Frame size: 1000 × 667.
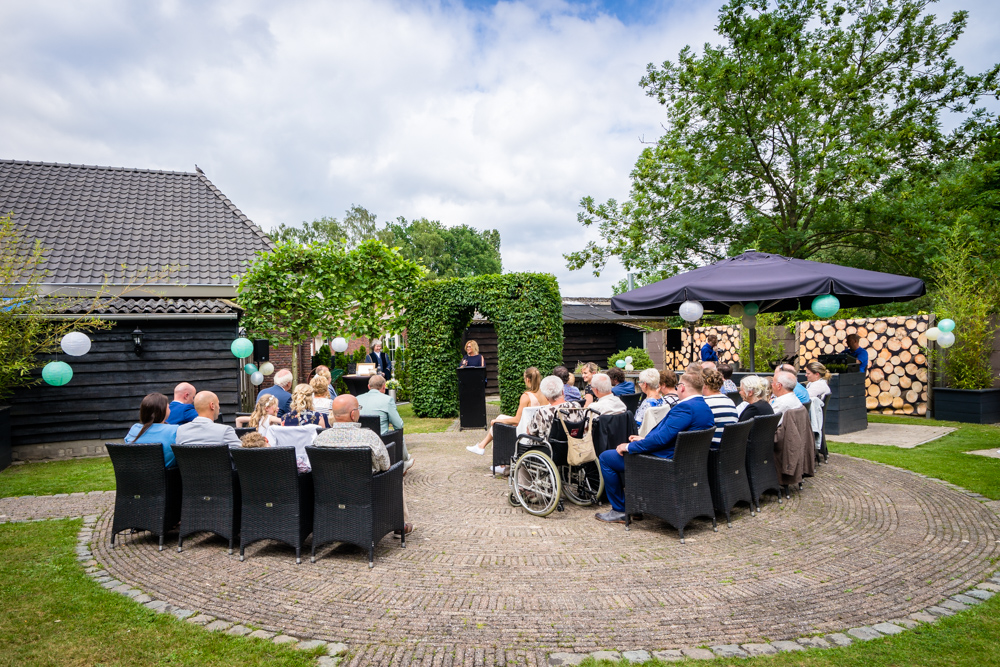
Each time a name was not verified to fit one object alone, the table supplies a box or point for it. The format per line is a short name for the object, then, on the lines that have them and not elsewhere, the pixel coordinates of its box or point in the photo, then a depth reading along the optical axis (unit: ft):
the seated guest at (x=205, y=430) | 15.08
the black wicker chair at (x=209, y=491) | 14.43
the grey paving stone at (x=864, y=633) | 9.73
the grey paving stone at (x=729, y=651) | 9.22
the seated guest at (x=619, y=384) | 23.16
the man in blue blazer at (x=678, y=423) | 14.51
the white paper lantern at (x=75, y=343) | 25.57
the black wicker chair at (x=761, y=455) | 16.93
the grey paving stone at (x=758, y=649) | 9.26
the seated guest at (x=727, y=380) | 23.77
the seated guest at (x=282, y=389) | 22.39
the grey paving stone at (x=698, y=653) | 9.16
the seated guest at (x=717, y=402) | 16.25
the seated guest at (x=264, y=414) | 17.25
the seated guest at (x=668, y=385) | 17.87
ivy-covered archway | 40.06
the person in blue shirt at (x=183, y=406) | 17.98
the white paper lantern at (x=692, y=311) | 28.19
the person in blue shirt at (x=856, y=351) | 32.19
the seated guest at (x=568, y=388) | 21.21
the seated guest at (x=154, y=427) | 15.49
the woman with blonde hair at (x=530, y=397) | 21.26
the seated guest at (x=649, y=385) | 17.60
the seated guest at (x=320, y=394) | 20.54
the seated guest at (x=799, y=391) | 20.18
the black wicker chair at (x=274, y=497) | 13.67
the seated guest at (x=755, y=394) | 18.15
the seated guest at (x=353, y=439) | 14.11
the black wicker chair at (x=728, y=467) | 15.53
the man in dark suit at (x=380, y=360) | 45.06
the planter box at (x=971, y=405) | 32.53
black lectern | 36.86
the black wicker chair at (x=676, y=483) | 14.44
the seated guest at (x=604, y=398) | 17.28
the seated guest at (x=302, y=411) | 17.65
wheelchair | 16.83
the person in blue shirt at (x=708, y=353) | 33.40
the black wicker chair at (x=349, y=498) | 13.16
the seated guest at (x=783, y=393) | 19.03
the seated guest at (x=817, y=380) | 23.16
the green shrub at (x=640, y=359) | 48.78
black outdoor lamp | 31.04
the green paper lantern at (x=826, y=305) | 23.45
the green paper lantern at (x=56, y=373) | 25.49
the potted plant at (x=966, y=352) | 32.58
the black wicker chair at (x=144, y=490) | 14.87
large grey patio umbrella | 21.93
